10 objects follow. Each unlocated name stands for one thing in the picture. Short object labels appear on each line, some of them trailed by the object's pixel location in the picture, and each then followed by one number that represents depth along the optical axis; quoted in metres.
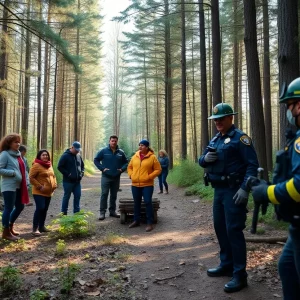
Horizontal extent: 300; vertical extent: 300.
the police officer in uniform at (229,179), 3.87
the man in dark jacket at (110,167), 8.65
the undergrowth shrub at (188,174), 15.89
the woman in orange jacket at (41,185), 6.88
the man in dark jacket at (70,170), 8.17
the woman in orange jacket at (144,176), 7.54
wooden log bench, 8.04
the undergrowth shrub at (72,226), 6.51
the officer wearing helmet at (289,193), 2.34
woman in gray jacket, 6.06
